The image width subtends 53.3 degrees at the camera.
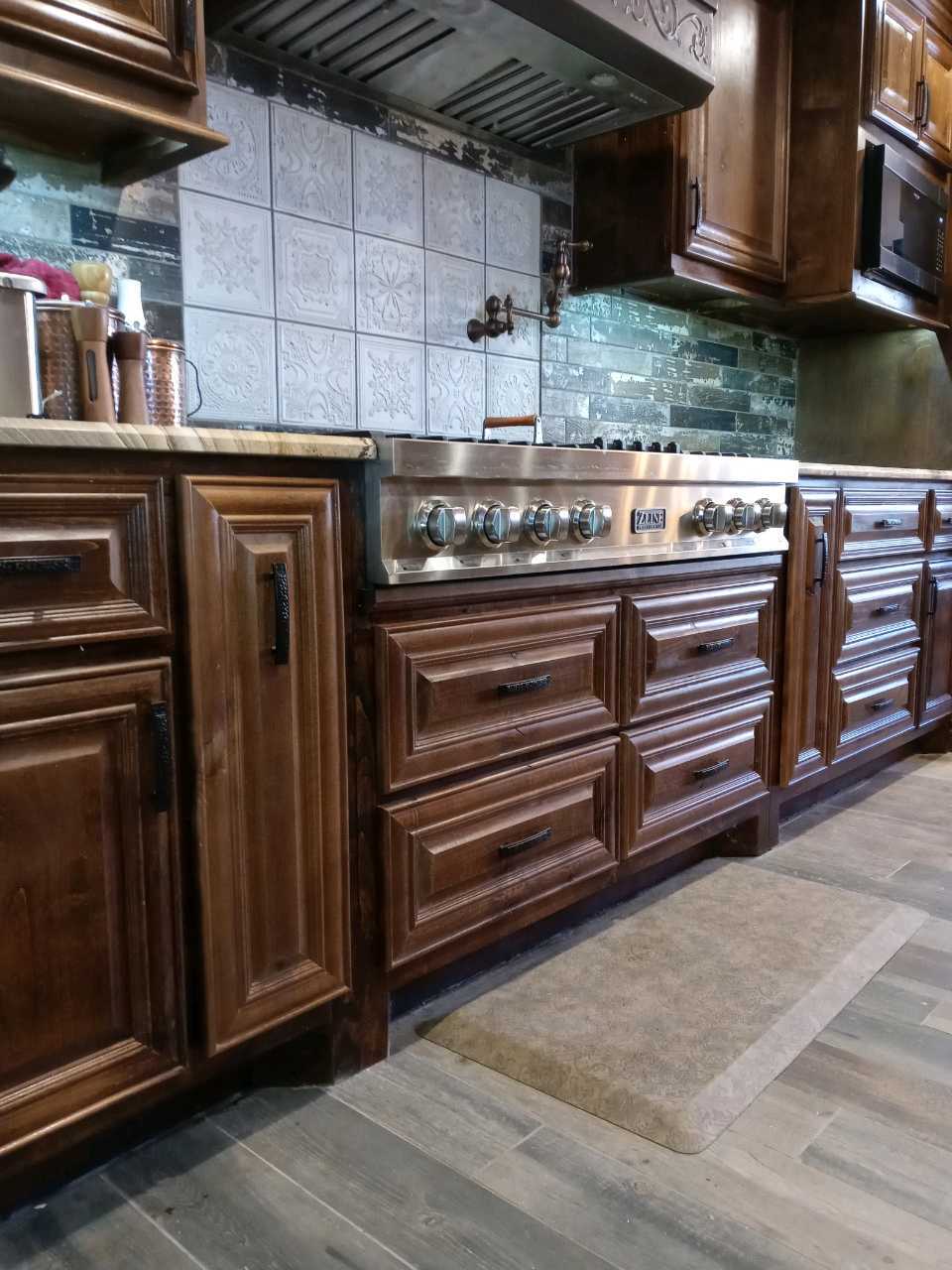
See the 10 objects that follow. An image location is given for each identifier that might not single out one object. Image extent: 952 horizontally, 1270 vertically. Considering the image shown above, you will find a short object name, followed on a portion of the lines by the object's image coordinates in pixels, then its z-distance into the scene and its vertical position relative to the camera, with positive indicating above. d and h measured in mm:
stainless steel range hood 1604 +805
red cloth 1162 +276
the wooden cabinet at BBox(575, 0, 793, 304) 2236 +750
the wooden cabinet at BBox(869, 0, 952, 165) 2598 +1178
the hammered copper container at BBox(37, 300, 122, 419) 1064 +149
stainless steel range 1242 -24
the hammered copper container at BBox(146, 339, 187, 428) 1181 +140
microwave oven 2602 +769
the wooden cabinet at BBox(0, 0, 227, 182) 1139 +528
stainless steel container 1012 +157
